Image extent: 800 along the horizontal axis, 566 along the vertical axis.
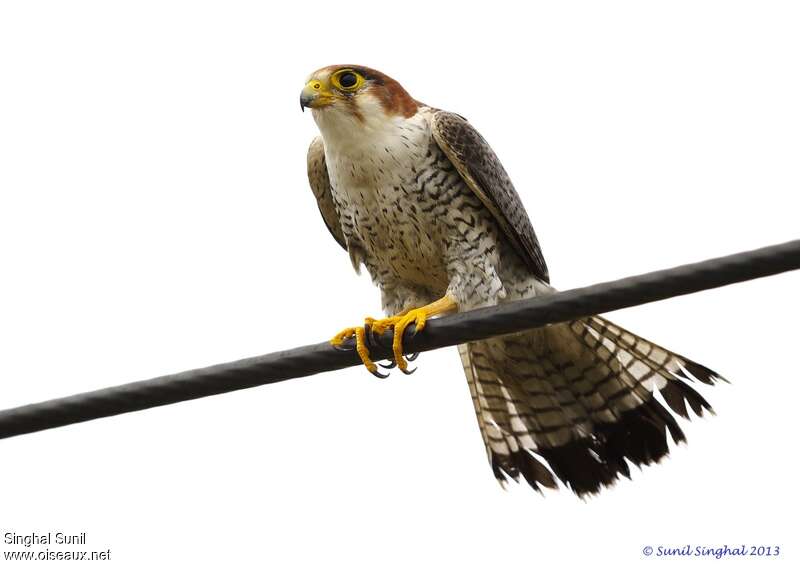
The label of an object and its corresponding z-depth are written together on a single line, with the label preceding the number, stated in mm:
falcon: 11250
